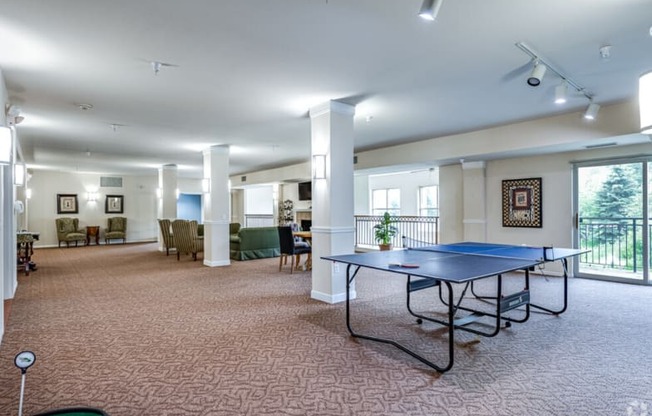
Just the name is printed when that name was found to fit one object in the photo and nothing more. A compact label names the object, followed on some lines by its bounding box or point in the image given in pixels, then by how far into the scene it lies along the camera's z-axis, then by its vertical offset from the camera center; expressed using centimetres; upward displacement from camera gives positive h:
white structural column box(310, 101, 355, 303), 456 +12
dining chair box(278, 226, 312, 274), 660 -70
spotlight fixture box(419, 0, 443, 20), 172 +98
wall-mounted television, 1112 +55
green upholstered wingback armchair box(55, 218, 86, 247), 1122 -70
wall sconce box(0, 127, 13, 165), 283 +52
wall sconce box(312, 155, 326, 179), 462 +55
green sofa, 824 -83
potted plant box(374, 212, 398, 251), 868 -65
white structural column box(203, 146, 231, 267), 755 +0
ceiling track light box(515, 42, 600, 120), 308 +136
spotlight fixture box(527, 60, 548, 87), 322 +122
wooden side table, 1179 -78
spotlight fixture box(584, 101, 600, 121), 445 +120
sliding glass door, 551 -22
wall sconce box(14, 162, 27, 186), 541 +59
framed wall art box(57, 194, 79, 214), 1175 +19
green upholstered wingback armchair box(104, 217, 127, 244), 1205 -68
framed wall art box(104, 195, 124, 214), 1256 +16
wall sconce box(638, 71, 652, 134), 196 +59
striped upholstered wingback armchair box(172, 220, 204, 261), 828 -65
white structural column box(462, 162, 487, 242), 706 +14
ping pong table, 271 -50
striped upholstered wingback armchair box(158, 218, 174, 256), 898 -61
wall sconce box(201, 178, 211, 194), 764 +51
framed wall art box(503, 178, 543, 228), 643 +8
